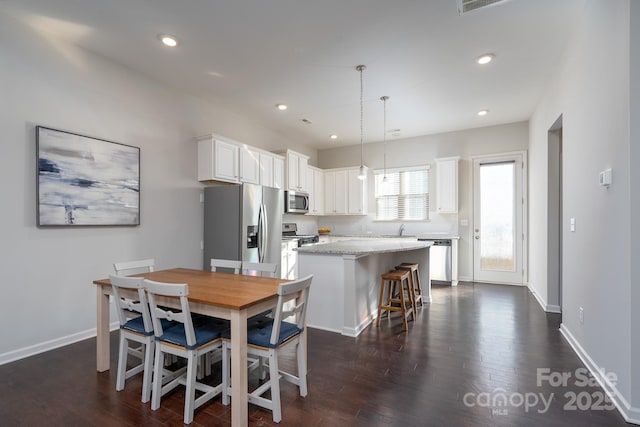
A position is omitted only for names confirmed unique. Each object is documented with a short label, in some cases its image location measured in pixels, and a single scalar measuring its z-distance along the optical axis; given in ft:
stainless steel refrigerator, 13.60
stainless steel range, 18.58
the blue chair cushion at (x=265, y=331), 6.28
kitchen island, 10.67
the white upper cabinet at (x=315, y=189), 21.71
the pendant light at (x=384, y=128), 14.66
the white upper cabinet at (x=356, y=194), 21.98
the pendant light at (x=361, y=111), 11.54
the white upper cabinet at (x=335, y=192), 22.65
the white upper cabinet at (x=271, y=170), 16.69
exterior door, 18.37
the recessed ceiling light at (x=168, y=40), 9.59
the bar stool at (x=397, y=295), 11.26
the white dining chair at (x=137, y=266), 8.07
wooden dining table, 5.74
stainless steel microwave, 18.85
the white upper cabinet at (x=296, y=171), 18.90
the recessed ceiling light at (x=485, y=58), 10.69
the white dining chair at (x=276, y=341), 6.09
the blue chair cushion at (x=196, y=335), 6.21
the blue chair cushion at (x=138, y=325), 7.07
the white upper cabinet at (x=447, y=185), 19.39
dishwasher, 18.61
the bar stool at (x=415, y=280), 12.65
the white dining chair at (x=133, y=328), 6.65
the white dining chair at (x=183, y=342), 5.96
